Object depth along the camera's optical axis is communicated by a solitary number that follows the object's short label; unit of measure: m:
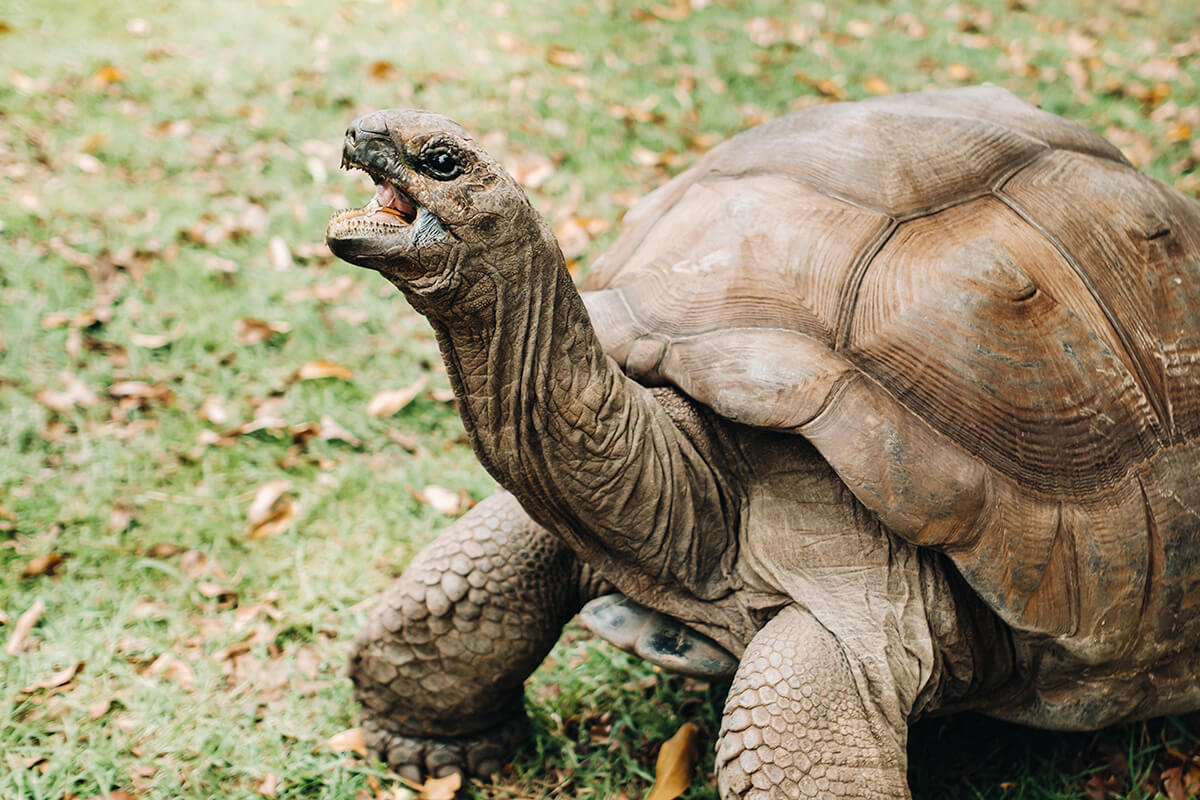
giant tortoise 2.02
